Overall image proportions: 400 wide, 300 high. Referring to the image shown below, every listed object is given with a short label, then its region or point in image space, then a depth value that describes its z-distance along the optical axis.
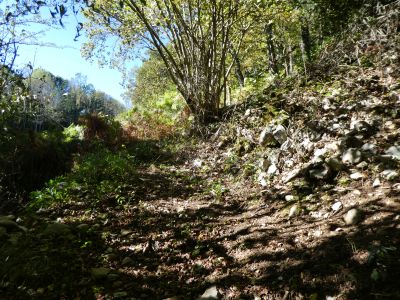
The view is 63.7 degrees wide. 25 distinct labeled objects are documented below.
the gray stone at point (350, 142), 4.05
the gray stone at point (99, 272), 2.88
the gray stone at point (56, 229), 3.60
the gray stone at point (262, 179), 4.54
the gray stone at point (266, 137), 5.48
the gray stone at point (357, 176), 3.50
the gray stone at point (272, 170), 4.62
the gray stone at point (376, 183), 3.28
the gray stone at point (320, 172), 3.77
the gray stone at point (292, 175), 4.12
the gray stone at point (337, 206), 3.17
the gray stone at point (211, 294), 2.40
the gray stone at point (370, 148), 3.74
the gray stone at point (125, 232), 3.76
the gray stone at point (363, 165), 3.62
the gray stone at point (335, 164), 3.76
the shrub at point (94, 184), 4.79
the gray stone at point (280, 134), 5.22
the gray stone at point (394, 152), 3.47
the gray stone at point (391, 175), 3.24
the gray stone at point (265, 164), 4.82
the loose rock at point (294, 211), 3.43
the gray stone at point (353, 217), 2.85
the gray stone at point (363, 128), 4.25
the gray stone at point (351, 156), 3.73
